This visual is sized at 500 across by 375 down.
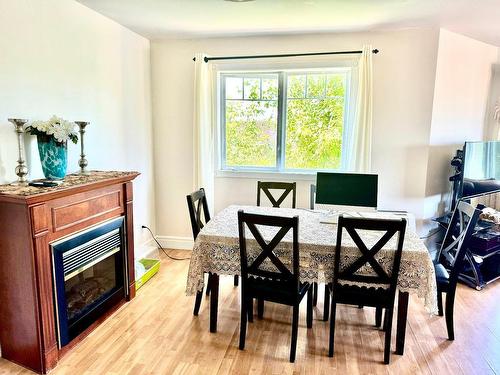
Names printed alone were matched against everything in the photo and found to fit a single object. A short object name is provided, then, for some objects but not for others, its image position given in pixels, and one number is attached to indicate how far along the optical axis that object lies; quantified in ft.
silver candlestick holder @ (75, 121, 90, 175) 8.72
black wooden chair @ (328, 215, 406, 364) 6.68
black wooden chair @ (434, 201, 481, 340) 7.65
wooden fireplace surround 6.45
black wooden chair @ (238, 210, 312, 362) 6.91
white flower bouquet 7.24
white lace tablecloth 6.98
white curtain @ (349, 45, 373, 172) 11.50
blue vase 7.40
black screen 8.73
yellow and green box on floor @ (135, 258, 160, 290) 10.59
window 12.53
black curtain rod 11.70
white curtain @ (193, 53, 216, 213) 12.50
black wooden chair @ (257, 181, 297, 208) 11.10
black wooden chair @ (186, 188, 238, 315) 8.89
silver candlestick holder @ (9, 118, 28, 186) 7.01
